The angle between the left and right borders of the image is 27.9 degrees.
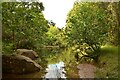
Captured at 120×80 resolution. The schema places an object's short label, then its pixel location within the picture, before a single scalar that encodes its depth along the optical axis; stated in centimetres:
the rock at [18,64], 321
